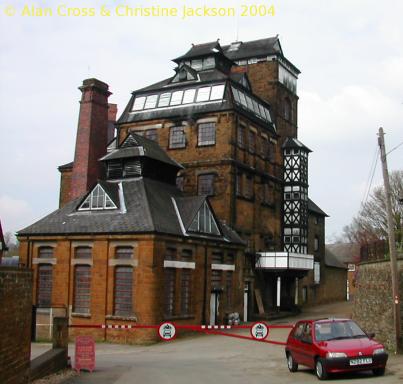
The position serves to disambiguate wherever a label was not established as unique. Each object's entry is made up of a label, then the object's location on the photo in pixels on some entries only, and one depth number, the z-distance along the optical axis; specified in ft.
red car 49.03
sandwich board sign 57.36
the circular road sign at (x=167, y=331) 70.80
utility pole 66.74
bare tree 170.44
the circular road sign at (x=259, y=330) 67.26
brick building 100.22
